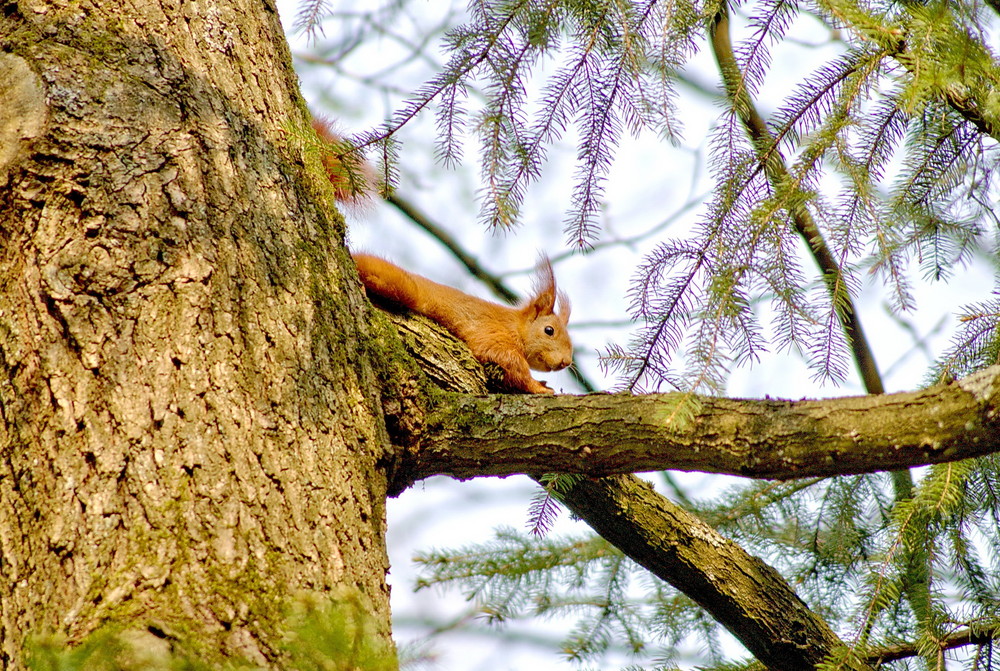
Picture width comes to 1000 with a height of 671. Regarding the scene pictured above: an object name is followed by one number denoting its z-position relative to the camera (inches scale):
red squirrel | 496.0
